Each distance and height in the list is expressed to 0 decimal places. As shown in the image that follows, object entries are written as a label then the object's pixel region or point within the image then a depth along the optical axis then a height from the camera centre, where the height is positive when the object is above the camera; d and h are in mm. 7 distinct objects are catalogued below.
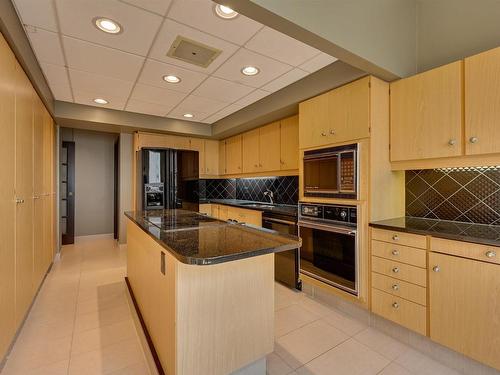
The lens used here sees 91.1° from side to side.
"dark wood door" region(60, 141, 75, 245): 4930 -136
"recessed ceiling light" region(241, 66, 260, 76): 2389 +1162
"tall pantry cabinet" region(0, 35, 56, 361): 1575 -51
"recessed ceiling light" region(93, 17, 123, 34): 1692 +1153
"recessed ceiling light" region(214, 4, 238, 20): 1595 +1163
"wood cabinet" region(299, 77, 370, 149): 2091 +675
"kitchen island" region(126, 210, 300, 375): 1213 -615
